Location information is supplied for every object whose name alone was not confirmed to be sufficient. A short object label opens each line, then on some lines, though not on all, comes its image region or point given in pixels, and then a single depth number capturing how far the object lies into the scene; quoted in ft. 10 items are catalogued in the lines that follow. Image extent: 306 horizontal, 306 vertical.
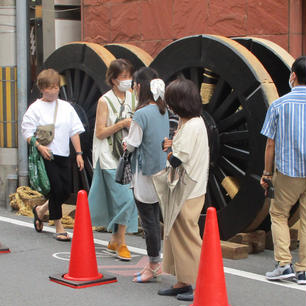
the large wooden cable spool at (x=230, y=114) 37.56
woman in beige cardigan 29.01
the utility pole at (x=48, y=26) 60.19
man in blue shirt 32.56
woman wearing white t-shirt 41.98
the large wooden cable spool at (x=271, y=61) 39.21
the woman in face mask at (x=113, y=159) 38.16
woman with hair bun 32.23
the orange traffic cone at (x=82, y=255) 31.72
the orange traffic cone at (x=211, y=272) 26.67
